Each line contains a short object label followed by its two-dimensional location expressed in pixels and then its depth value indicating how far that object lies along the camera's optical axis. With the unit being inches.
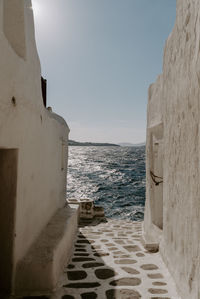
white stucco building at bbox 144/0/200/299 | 113.3
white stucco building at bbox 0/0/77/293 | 125.8
